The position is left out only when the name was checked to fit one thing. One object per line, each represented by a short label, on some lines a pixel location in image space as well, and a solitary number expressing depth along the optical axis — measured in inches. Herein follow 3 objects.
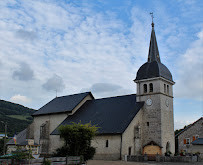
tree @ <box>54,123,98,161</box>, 1013.8
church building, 1253.7
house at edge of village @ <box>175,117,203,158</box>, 1588.3
